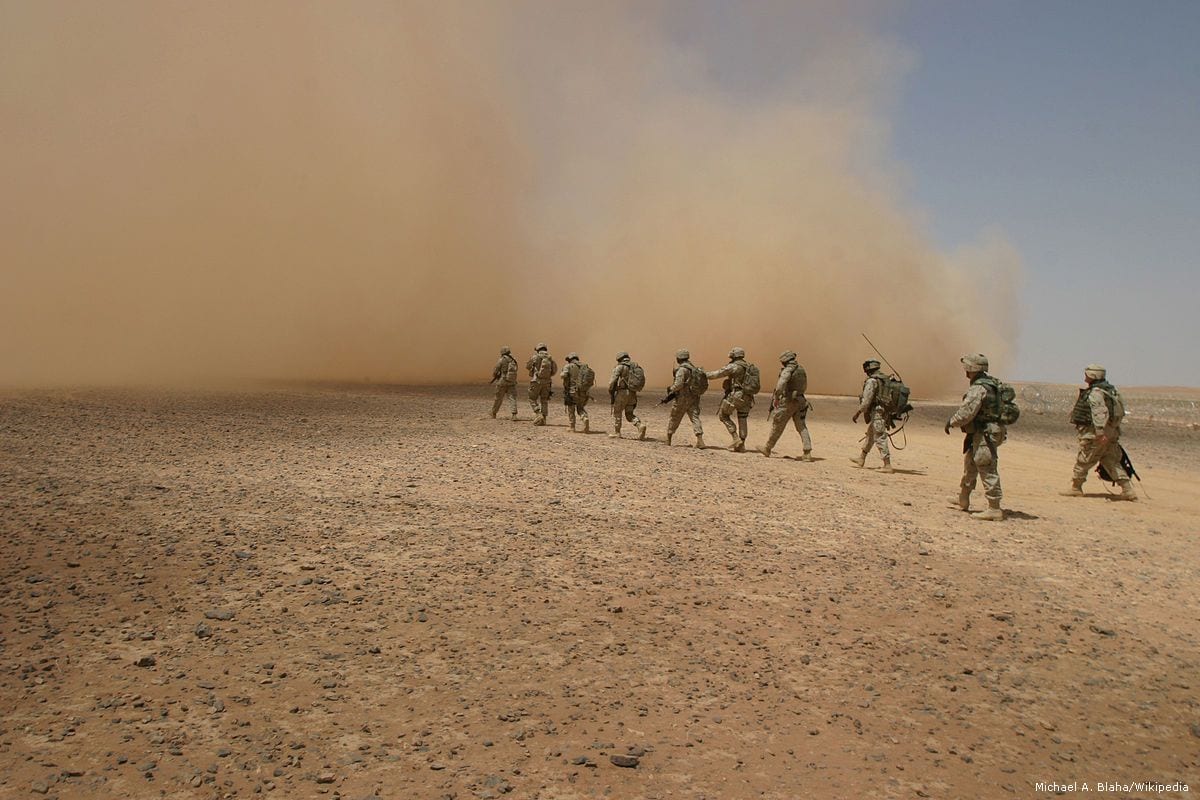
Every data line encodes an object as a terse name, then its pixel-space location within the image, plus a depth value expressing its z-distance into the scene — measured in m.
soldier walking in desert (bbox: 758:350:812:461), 13.62
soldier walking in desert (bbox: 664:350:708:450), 14.41
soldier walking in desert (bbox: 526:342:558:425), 16.52
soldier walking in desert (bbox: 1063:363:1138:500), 10.89
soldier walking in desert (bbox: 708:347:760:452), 14.36
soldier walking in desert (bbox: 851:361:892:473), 13.03
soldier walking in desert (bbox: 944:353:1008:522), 9.54
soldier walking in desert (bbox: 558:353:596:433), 15.86
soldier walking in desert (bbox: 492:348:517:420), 17.09
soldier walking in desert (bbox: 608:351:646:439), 15.20
